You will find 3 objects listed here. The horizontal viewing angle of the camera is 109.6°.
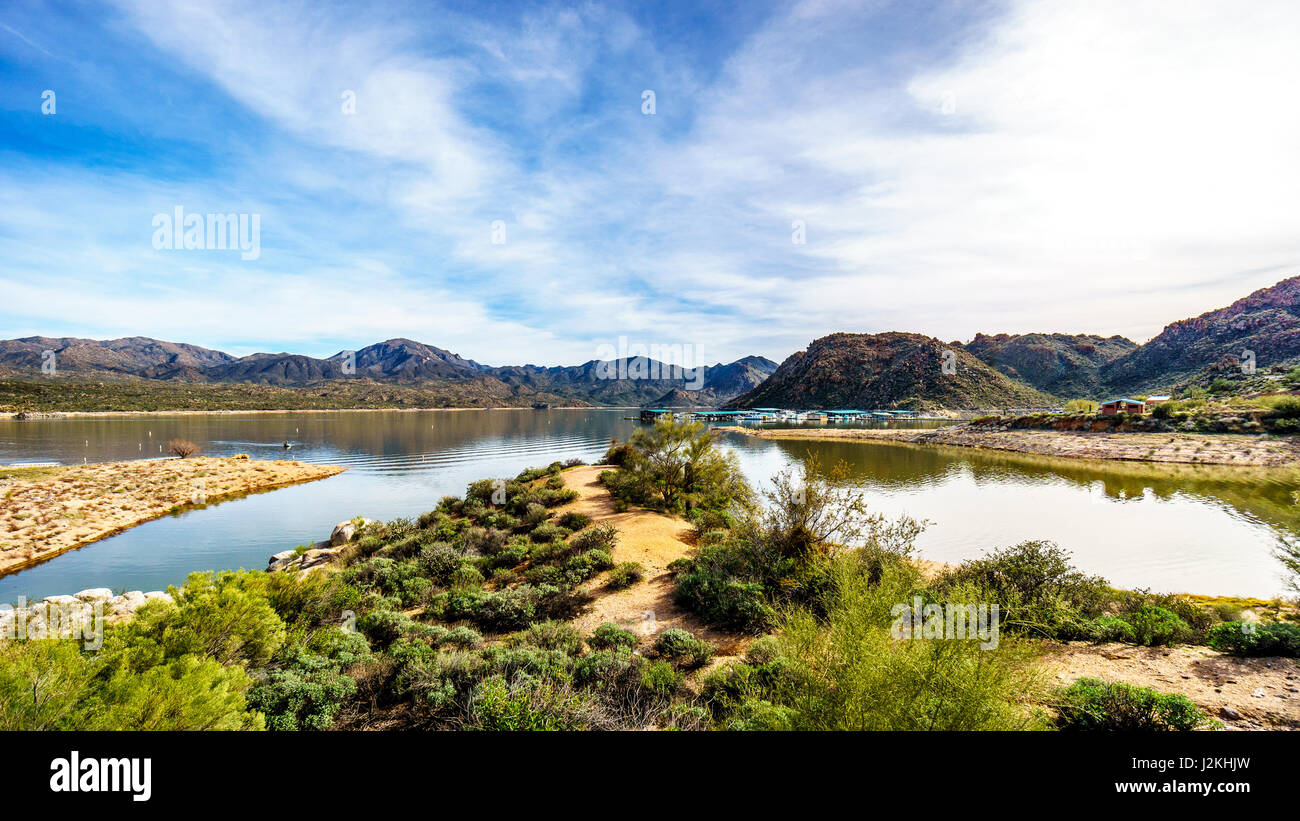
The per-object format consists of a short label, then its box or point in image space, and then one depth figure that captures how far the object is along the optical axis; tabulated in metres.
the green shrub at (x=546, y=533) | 15.62
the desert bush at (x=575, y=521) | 16.95
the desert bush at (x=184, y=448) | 38.56
